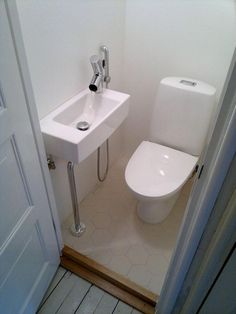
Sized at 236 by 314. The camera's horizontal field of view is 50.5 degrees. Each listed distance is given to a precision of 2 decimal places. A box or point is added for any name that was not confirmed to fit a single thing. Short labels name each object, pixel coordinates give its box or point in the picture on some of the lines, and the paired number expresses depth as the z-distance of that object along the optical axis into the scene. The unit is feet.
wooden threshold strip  4.42
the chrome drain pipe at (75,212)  4.38
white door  2.51
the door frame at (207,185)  1.84
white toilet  4.78
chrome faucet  4.20
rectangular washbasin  3.58
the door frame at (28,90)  2.38
